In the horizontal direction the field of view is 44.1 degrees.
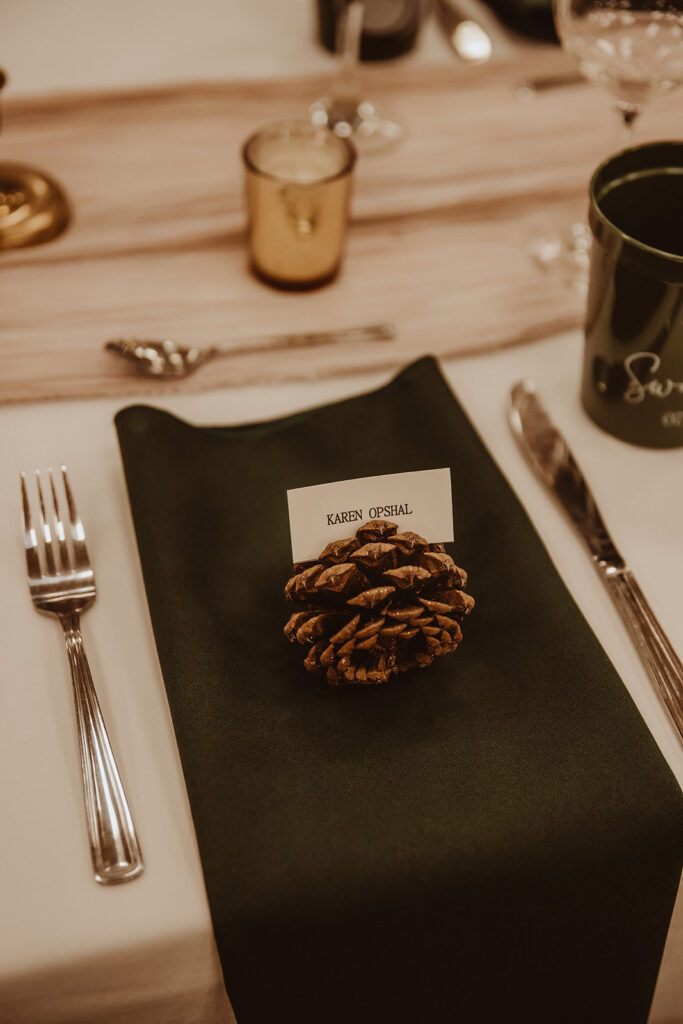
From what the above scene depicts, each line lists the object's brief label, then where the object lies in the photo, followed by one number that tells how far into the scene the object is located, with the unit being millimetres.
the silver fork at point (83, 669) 433
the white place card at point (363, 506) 464
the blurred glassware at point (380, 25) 1049
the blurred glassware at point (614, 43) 812
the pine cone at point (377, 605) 446
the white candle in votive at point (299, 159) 778
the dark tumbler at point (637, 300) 573
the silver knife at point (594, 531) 523
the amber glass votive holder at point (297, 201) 739
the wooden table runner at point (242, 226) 756
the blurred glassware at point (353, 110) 979
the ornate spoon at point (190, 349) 722
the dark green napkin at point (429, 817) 413
